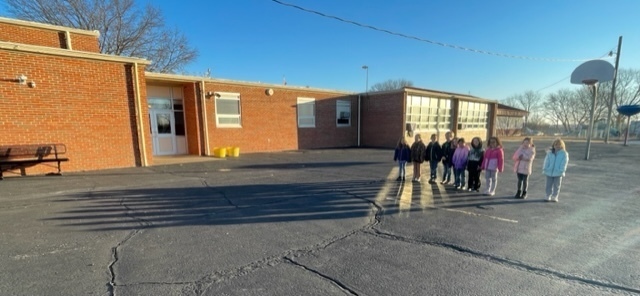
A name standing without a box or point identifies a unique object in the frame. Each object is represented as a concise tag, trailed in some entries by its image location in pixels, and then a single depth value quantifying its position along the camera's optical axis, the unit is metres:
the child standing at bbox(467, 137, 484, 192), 6.61
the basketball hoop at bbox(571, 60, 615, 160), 12.56
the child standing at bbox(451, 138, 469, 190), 6.91
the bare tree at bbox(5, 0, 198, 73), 18.80
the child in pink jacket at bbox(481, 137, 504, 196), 6.23
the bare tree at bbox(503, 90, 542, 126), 64.98
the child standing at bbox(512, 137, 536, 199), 5.96
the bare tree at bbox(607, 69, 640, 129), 44.06
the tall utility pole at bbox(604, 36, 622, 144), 20.96
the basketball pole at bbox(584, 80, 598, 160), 12.36
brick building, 8.26
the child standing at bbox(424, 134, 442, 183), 7.54
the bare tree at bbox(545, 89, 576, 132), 55.09
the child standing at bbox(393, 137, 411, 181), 7.72
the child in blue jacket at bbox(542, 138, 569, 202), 5.65
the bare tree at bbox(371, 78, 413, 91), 60.08
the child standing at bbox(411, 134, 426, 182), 7.57
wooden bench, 7.81
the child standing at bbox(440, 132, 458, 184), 7.31
